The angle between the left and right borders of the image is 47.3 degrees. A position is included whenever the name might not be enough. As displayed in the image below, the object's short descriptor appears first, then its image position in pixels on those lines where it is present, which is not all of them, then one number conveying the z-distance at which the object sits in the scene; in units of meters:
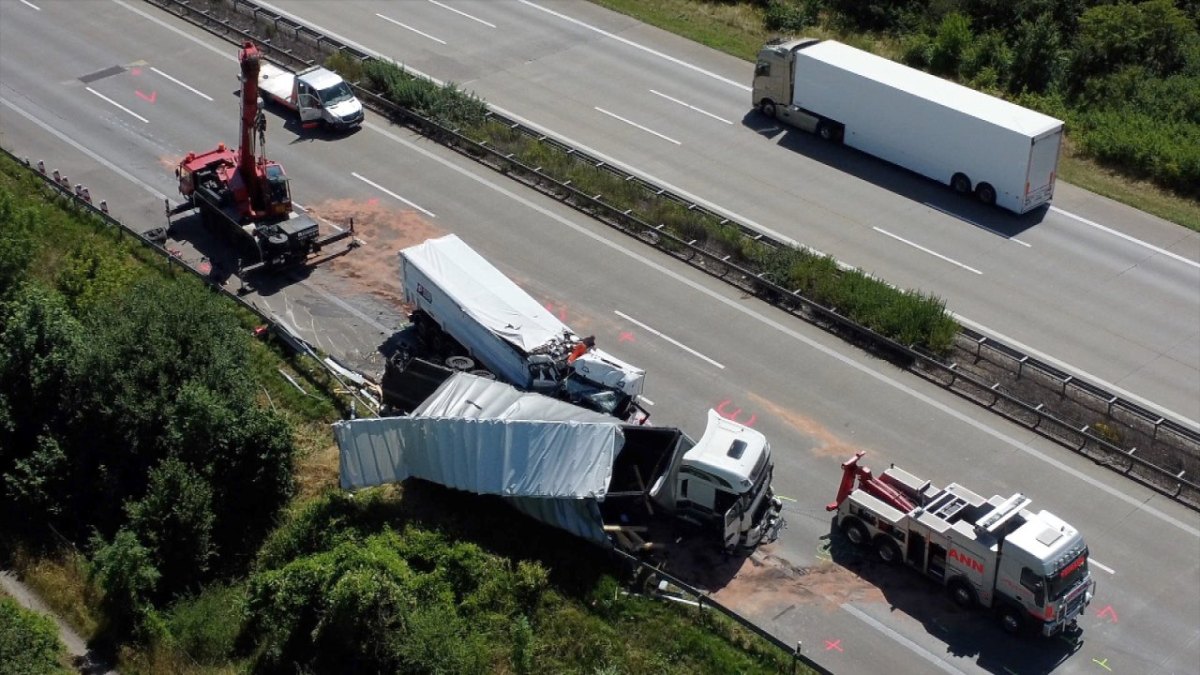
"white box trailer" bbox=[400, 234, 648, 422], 32.69
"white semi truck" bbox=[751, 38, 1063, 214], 43.06
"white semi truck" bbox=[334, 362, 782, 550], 29.72
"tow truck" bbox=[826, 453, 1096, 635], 27.53
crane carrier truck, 39.56
